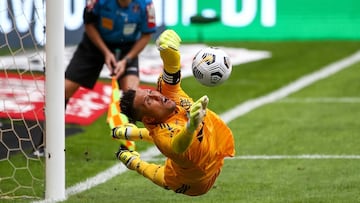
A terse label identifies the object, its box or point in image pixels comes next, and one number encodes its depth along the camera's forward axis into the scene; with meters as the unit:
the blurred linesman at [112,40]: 22.82
